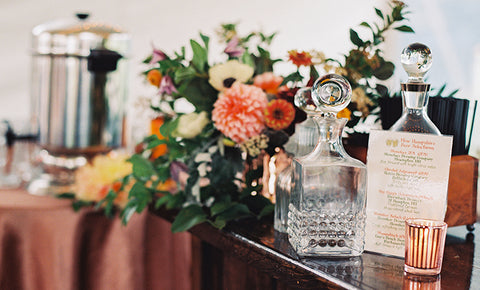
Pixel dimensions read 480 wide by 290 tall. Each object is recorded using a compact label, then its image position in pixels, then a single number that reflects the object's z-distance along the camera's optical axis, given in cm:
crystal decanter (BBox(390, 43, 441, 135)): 65
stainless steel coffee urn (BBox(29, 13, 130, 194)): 146
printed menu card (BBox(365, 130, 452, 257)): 64
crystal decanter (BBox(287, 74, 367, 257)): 65
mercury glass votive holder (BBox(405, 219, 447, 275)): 59
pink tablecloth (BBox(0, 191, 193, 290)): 130
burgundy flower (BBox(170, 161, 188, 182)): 93
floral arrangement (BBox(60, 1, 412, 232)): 83
